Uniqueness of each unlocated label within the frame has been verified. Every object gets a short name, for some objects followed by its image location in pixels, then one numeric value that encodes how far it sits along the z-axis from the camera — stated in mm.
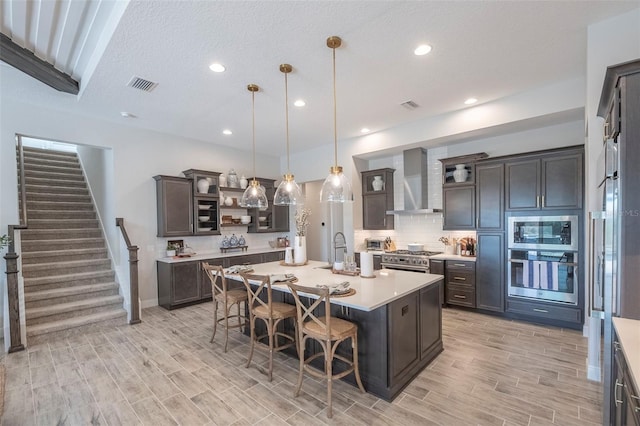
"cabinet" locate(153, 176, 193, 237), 5172
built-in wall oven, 3797
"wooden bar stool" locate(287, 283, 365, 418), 2277
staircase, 4043
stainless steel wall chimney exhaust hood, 5281
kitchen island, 2414
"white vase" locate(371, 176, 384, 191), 5898
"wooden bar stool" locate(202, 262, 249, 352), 3369
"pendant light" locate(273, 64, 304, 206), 3427
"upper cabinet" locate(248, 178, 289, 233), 6695
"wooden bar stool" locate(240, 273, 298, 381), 2814
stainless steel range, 4824
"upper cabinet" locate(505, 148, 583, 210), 3787
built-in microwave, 3801
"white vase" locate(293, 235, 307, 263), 3945
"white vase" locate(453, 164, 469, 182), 4746
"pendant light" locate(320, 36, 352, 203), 3052
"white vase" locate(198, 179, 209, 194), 5586
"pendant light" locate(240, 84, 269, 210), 3646
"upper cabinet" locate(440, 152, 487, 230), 4641
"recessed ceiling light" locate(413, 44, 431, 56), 2760
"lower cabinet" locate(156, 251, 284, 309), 4902
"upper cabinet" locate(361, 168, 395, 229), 5828
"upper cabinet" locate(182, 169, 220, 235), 5539
